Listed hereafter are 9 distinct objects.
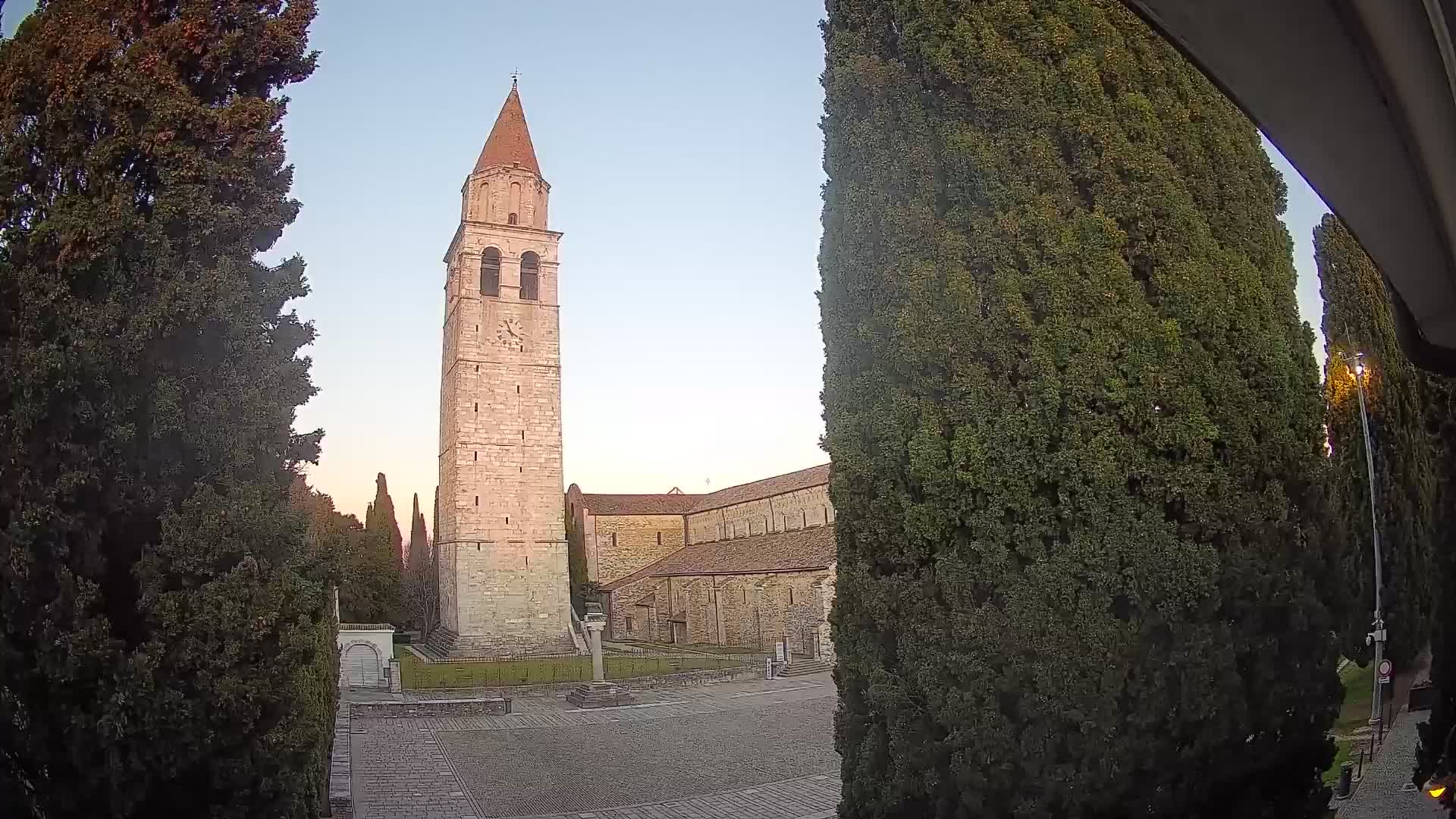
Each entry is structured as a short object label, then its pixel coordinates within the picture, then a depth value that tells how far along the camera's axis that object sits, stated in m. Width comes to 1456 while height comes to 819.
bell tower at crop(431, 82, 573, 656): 34.25
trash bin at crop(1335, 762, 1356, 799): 10.14
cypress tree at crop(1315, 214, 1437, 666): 14.80
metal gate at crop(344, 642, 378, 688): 25.95
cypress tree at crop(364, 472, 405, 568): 47.44
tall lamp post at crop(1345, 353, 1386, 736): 13.59
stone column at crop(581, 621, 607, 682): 25.09
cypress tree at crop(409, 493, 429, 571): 49.95
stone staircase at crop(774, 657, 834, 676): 29.83
